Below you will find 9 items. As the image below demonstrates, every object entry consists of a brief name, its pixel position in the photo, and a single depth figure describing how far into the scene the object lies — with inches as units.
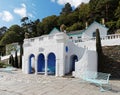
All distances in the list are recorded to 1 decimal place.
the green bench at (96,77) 249.9
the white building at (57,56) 352.0
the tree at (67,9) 1330.4
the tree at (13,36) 1111.8
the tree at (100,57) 366.8
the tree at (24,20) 1286.5
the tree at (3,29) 1426.0
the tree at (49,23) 1149.6
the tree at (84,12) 1007.7
